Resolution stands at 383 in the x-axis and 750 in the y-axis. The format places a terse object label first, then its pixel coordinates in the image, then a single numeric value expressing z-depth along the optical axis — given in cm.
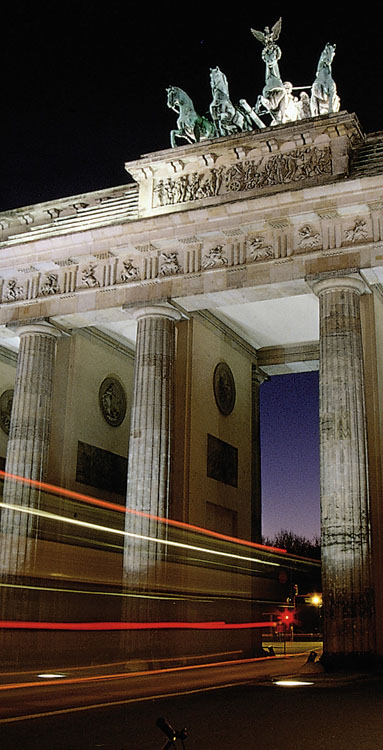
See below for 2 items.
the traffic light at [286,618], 3461
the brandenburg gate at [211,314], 1984
